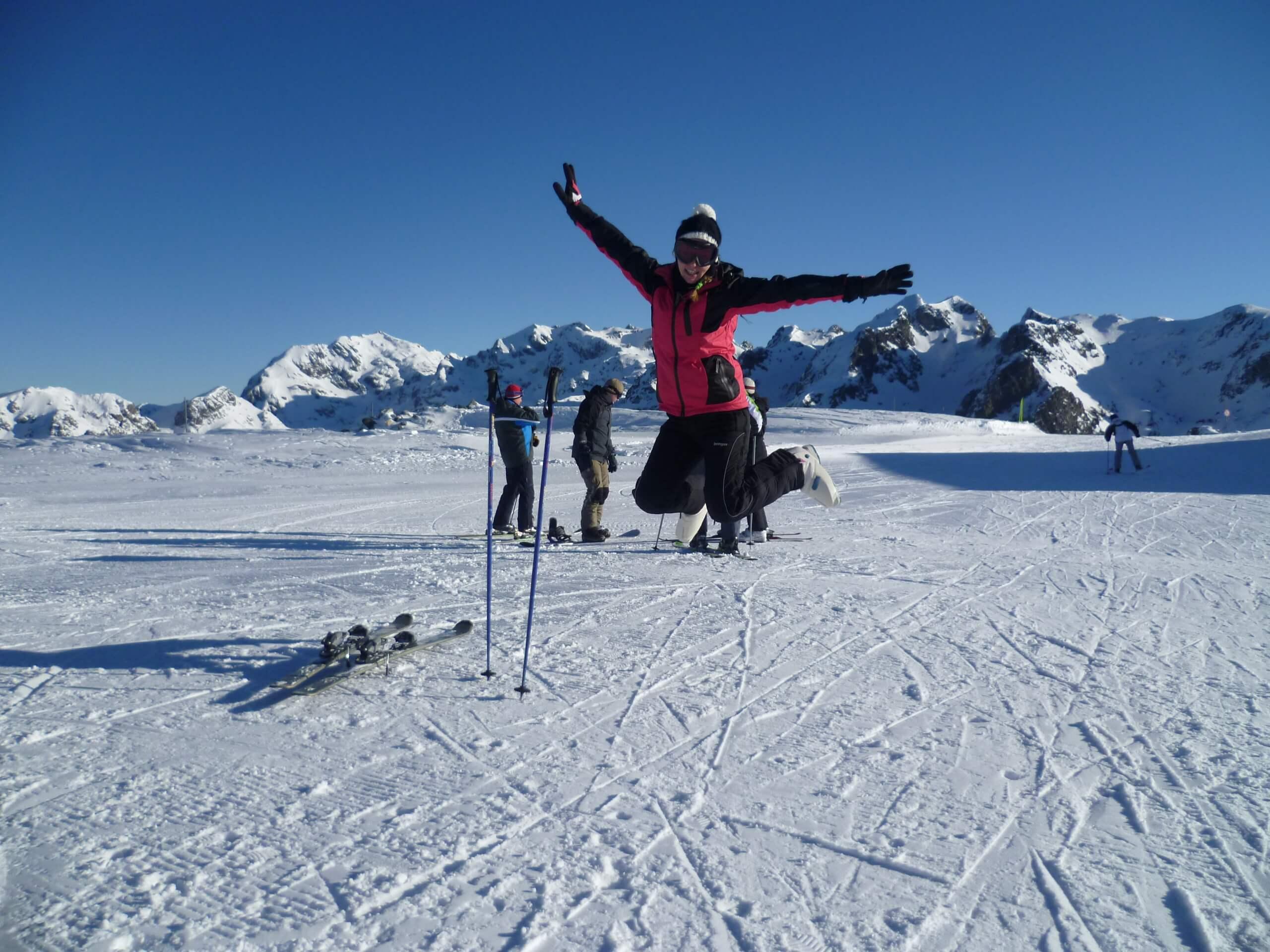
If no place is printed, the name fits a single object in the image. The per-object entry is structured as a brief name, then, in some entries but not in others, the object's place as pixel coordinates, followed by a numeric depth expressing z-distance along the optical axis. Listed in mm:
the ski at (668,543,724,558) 7309
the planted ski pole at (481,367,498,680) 3791
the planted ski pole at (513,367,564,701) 3559
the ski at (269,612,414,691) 3537
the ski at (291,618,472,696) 3539
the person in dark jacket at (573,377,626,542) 8375
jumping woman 4203
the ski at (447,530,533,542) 8742
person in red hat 8695
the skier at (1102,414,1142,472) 17047
